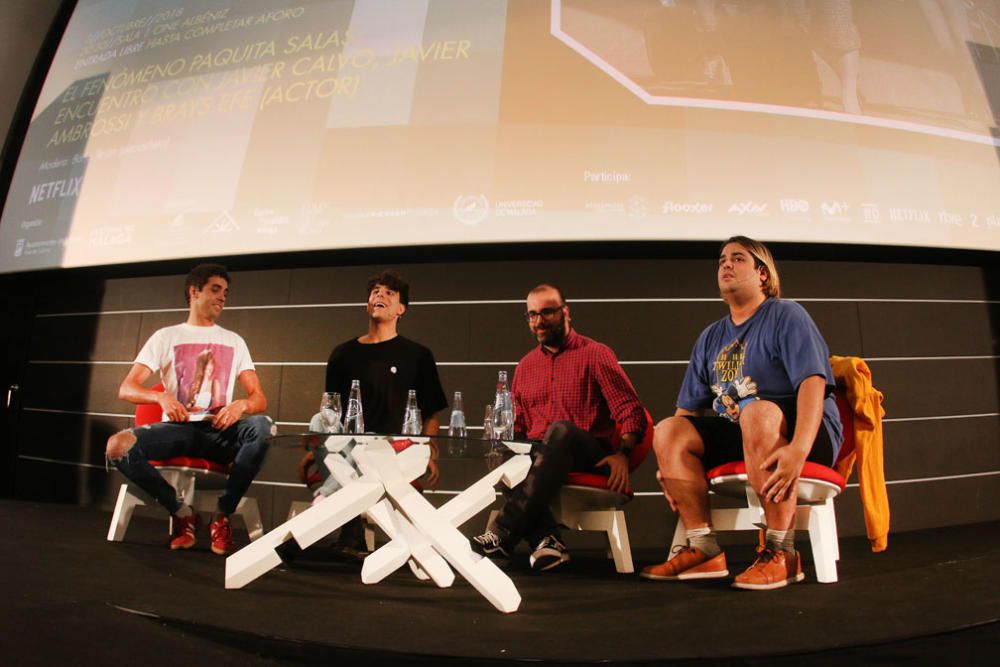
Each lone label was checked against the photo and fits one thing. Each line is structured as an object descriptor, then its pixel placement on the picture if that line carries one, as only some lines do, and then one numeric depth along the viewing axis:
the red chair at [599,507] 2.06
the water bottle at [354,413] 2.01
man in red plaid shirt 1.95
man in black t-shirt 2.48
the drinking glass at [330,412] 1.92
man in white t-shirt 2.26
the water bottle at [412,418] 1.98
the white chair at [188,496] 2.38
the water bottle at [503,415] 1.98
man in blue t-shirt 1.69
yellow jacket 1.92
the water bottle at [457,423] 2.01
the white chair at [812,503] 1.75
